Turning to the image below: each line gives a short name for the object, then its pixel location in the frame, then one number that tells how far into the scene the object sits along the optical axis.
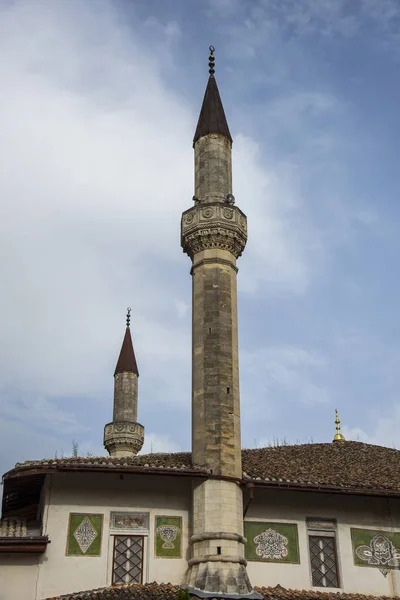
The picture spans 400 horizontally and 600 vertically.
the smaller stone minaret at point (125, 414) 27.72
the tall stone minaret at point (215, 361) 15.75
